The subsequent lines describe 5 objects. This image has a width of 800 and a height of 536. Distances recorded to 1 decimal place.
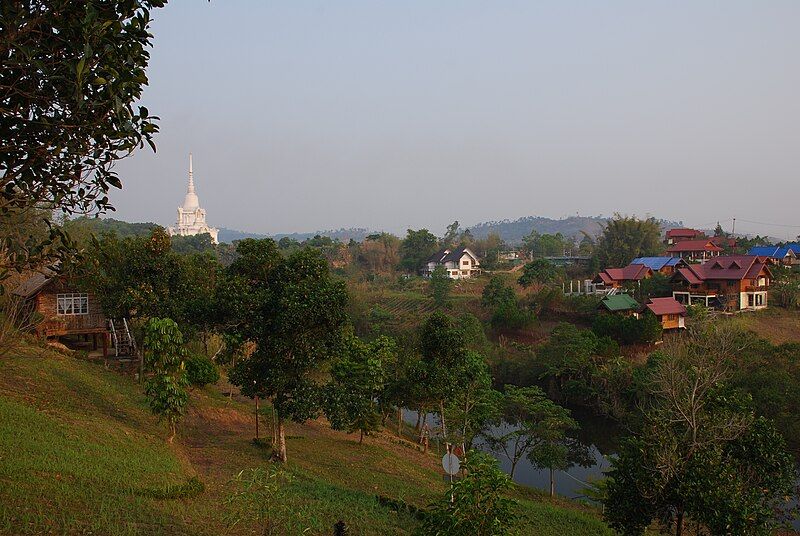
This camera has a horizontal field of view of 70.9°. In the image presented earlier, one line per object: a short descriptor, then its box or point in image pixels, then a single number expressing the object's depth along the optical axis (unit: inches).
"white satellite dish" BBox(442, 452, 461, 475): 329.0
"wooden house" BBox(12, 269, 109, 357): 755.4
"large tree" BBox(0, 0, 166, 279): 135.1
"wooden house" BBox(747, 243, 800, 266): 1722.4
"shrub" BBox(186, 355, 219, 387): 690.8
